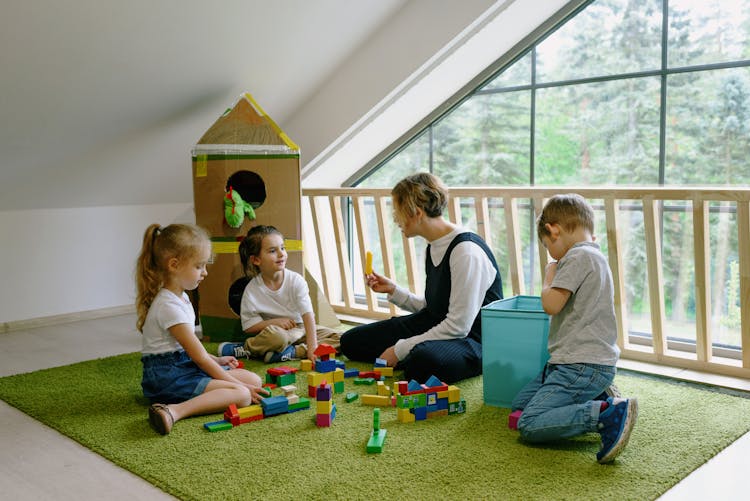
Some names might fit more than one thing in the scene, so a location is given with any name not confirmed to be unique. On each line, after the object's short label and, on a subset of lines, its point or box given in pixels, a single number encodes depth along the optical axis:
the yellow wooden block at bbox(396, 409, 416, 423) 2.20
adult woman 2.55
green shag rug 1.74
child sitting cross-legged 2.99
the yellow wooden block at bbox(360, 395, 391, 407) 2.36
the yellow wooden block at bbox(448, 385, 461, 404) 2.26
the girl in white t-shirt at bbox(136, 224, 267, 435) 2.31
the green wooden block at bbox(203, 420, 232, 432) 2.15
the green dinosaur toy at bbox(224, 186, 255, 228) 3.22
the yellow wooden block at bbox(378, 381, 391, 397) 2.39
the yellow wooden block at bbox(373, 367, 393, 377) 2.63
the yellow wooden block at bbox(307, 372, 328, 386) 2.44
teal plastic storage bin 2.27
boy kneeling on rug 1.95
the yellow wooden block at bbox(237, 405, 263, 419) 2.22
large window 3.27
